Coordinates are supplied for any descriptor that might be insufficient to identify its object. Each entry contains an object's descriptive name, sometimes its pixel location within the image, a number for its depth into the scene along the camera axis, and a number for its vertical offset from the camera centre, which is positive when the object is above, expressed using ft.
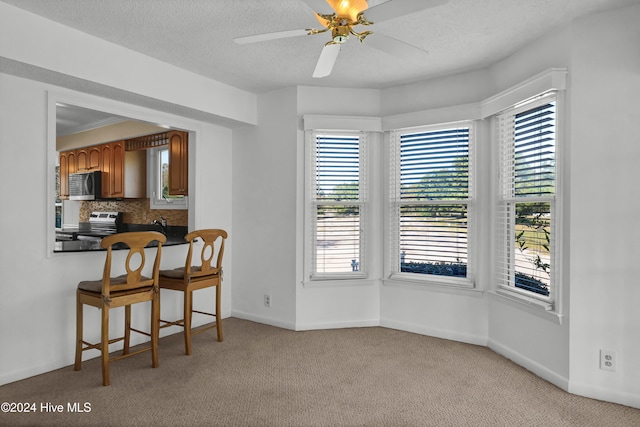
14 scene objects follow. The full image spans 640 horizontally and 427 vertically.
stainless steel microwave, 18.97 +1.38
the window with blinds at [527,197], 9.66 +0.50
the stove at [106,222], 19.70 -0.39
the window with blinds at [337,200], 13.75 +0.52
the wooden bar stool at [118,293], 9.07 -1.89
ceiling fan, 6.25 +3.26
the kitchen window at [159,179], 17.53 +1.61
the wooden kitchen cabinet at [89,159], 19.10 +2.73
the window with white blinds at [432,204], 12.49 +0.39
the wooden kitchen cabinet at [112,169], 17.95 +2.08
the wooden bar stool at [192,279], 11.16 -1.86
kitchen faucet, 16.98 -0.38
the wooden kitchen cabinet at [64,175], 20.89 +2.07
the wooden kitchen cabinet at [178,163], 14.52 +1.90
